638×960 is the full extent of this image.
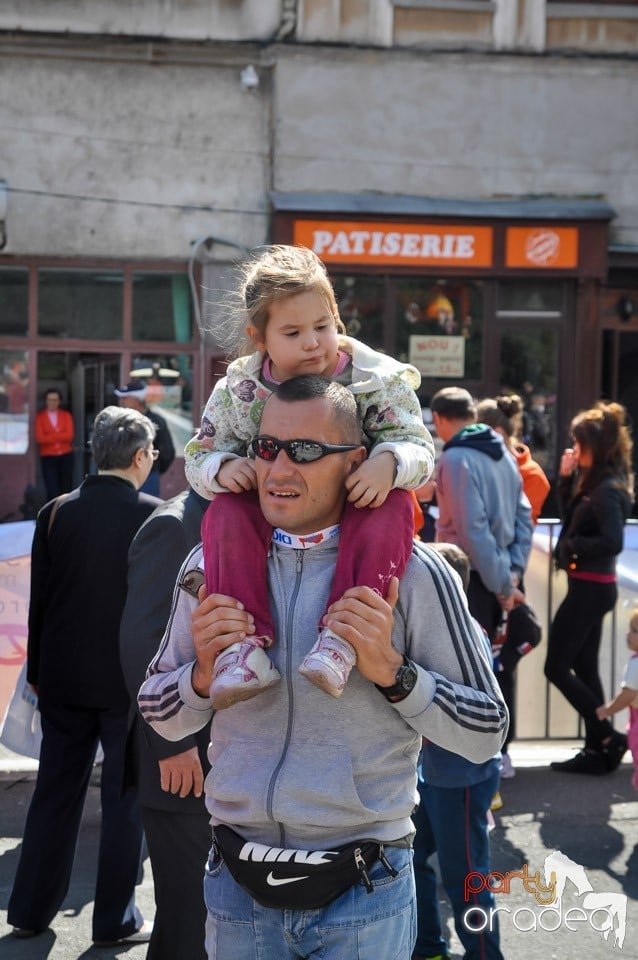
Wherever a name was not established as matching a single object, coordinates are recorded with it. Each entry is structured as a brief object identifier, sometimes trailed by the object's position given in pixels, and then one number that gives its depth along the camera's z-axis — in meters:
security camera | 14.62
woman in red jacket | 15.04
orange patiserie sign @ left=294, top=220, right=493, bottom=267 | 14.74
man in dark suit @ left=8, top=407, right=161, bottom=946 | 4.62
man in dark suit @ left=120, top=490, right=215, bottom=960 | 3.67
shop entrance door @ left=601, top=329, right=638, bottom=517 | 15.45
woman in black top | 6.71
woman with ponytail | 6.96
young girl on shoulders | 2.47
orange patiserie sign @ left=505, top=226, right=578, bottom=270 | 15.03
